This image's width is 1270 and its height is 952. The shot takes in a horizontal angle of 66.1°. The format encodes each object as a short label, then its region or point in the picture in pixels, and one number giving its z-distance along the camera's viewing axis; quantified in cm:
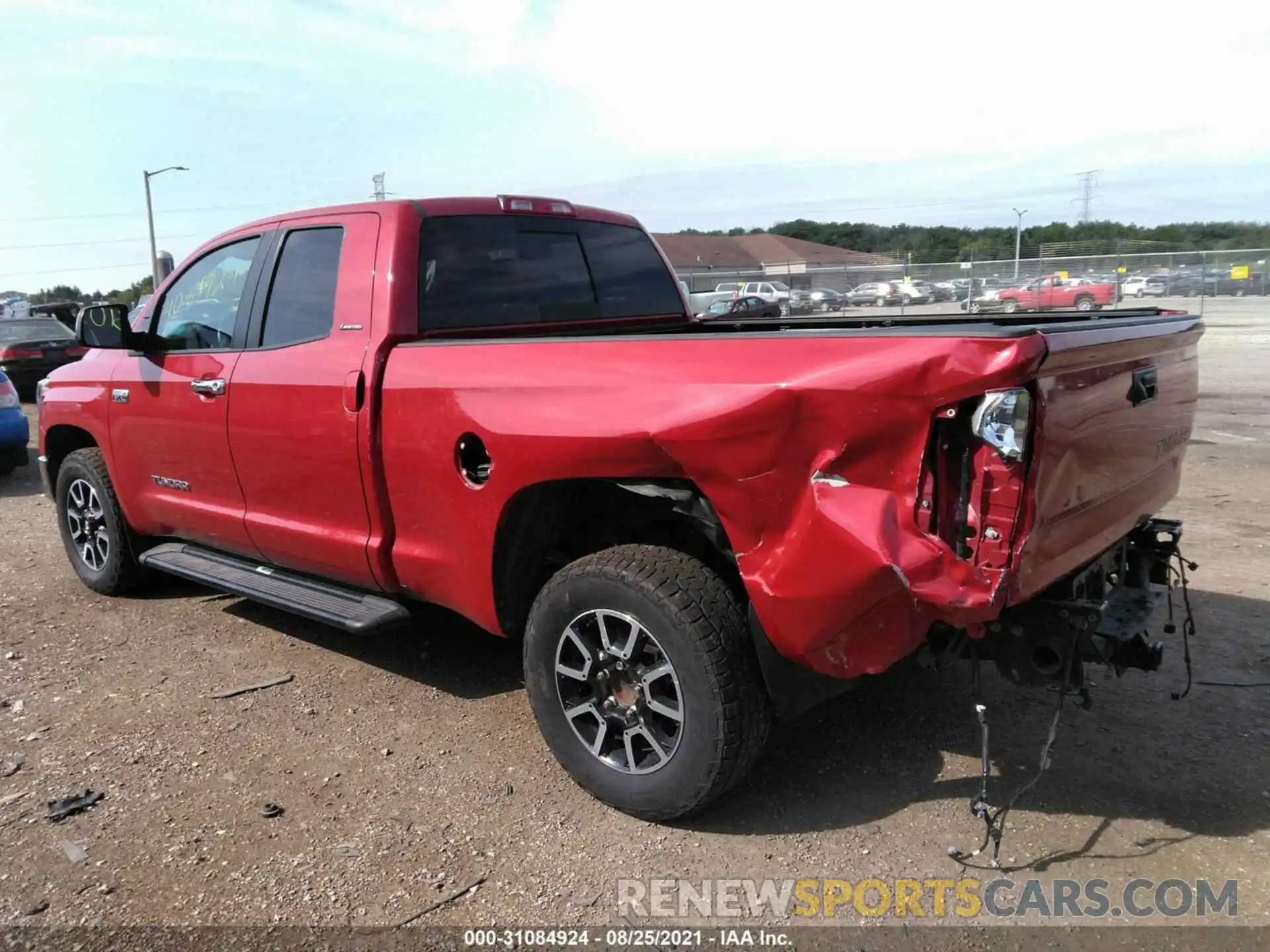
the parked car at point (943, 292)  3875
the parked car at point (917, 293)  3884
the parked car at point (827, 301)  4100
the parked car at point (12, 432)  980
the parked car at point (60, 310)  2942
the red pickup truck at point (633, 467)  250
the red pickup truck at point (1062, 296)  2975
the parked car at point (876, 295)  4025
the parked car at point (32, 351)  1636
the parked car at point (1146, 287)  3259
